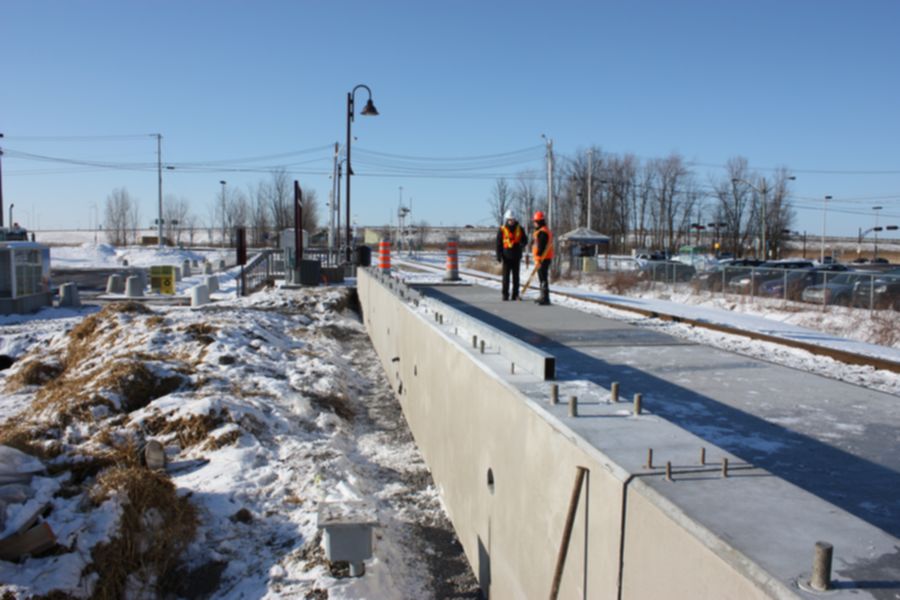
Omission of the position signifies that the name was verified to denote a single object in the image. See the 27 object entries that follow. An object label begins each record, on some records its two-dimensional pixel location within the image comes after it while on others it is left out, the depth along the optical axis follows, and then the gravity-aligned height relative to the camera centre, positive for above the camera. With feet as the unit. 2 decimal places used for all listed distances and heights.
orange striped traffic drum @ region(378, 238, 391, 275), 73.10 -0.05
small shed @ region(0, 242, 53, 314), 72.08 -2.80
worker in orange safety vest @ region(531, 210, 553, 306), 42.75 +0.21
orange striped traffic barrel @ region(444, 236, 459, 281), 73.56 -0.95
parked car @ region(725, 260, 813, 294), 73.31 -2.58
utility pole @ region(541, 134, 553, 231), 123.54 +12.42
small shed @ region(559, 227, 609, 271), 158.20 +2.97
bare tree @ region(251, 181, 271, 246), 327.47 +13.88
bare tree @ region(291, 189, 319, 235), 308.60 +17.33
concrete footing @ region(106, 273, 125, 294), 101.91 -4.91
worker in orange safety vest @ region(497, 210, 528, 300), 43.34 +0.76
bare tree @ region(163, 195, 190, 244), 367.50 +17.77
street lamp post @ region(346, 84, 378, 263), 95.40 +19.62
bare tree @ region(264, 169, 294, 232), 298.35 +18.49
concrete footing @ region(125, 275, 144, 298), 96.32 -4.89
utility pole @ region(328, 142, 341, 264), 131.02 +11.78
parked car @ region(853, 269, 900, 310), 56.85 -2.91
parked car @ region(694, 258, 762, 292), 77.15 -2.51
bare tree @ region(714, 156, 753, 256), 263.08 +16.27
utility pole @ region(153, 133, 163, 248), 221.01 +27.09
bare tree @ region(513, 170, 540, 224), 280.31 +20.50
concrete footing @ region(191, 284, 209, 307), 76.43 -4.70
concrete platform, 11.83 -3.88
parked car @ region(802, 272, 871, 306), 62.13 -3.12
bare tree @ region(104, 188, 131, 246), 361.51 +17.20
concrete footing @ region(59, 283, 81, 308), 79.15 -5.17
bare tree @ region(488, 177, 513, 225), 320.27 +25.61
